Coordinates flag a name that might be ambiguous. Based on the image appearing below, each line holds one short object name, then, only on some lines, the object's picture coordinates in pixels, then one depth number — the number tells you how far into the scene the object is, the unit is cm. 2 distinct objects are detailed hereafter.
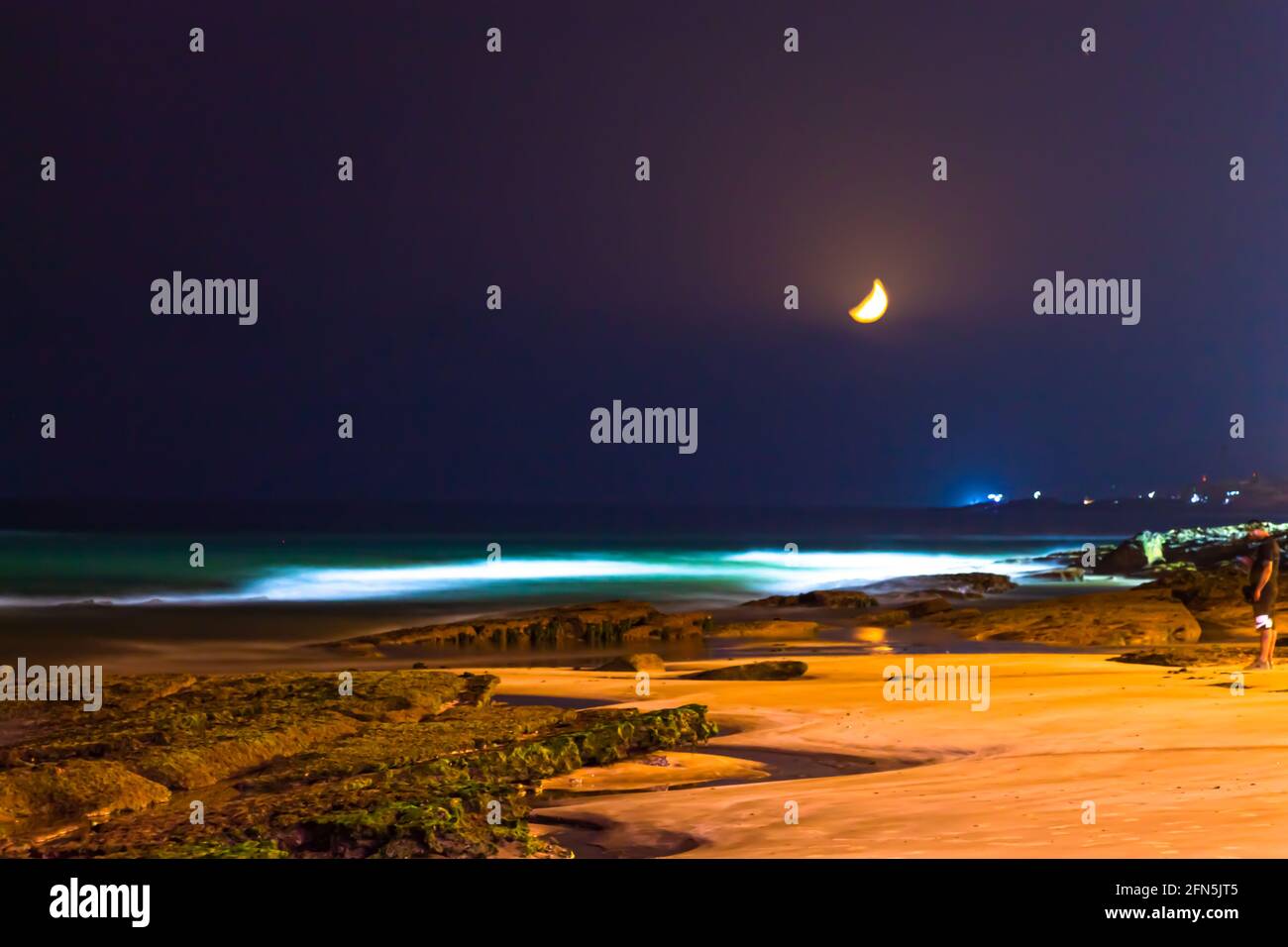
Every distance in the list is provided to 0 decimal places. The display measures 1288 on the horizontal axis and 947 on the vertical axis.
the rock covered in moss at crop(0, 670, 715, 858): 770
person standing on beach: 1536
